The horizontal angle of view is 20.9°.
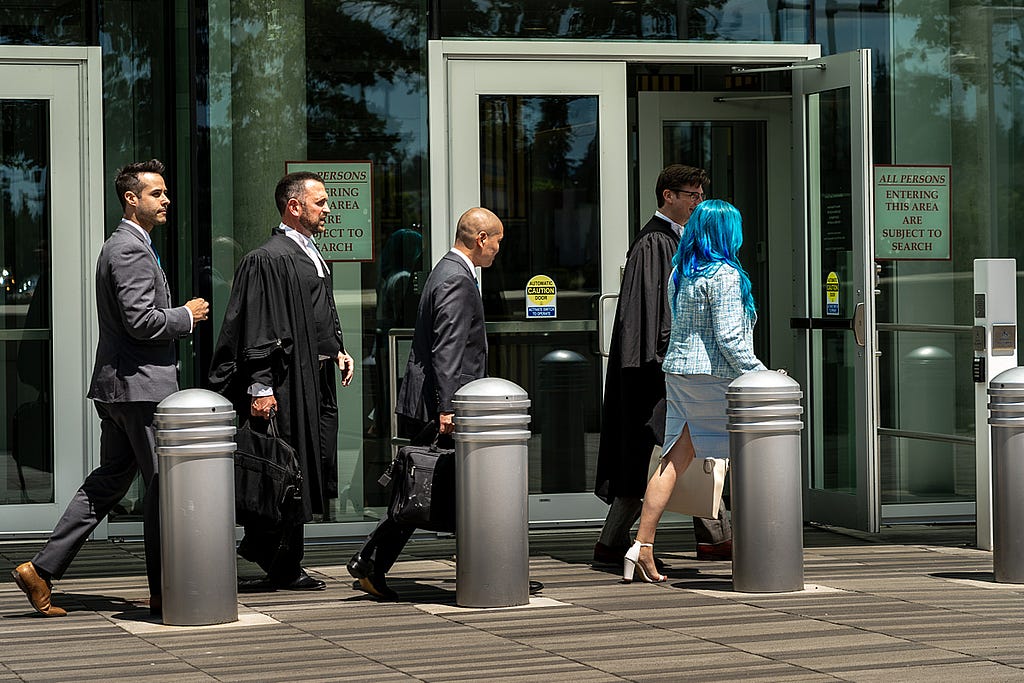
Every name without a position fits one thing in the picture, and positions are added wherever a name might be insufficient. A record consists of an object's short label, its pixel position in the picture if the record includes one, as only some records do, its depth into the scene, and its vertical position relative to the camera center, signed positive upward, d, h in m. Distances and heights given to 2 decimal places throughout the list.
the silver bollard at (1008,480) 12.48 -0.69
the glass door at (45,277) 15.83 +0.36
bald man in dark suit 12.13 -0.08
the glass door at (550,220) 16.04 +0.66
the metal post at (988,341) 14.45 -0.07
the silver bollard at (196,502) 10.99 -0.65
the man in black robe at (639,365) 13.50 -0.16
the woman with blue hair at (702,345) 12.61 -0.06
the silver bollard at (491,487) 11.50 -0.64
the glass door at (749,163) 17.93 +1.12
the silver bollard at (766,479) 11.99 -0.64
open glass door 15.51 +0.24
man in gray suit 11.67 -0.18
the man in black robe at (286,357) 12.49 -0.09
